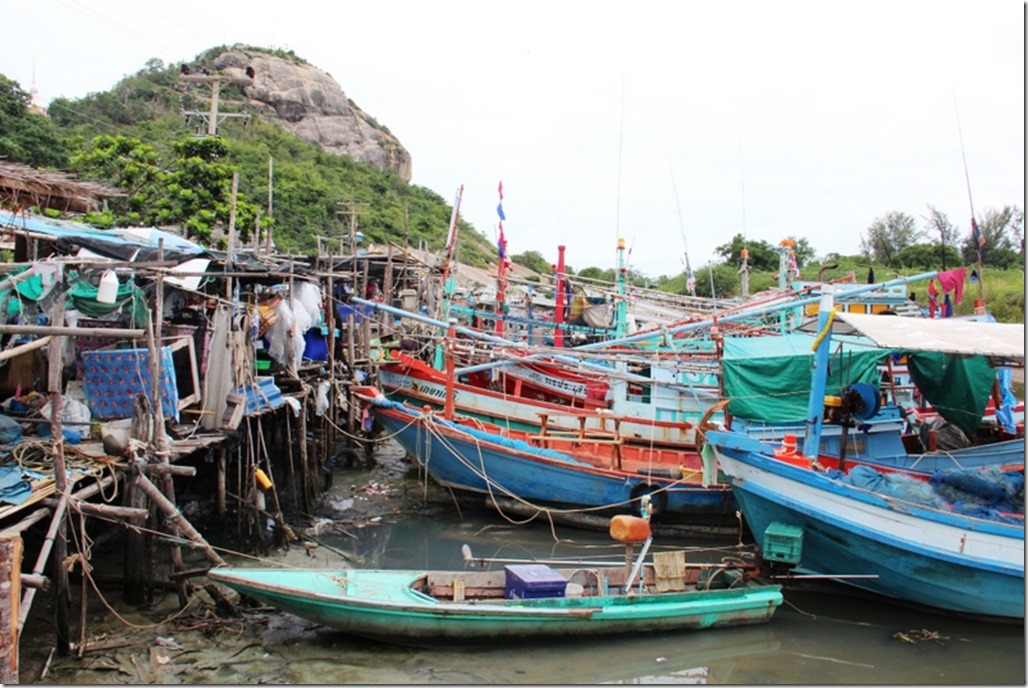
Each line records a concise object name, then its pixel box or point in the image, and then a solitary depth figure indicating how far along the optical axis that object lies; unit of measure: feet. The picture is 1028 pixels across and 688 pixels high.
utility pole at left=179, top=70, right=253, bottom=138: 80.59
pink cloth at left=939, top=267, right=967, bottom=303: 42.68
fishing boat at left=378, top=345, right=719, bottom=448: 48.93
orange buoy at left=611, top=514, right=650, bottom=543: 27.04
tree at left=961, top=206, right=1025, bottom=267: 103.60
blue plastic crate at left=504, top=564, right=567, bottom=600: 28.22
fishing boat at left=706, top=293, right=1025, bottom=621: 30.50
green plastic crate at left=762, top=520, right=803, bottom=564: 31.09
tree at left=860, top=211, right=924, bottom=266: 129.08
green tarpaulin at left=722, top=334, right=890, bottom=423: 37.14
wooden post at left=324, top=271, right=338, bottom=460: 48.67
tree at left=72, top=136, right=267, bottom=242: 69.51
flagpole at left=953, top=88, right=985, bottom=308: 41.12
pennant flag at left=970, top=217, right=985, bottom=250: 41.45
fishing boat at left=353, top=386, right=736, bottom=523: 41.94
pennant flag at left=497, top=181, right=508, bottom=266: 57.26
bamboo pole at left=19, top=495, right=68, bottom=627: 22.63
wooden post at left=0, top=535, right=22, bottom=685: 19.19
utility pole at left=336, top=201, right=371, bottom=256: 64.54
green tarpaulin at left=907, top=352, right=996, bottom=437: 36.65
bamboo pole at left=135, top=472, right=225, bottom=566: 26.86
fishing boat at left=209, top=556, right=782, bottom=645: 26.45
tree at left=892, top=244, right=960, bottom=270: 111.14
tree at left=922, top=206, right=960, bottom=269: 109.91
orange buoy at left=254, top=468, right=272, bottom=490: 33.94
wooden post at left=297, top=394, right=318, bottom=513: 42.60
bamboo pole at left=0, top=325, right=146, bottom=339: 23.35
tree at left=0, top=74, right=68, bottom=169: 86.48
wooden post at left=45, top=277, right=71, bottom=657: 24.06
